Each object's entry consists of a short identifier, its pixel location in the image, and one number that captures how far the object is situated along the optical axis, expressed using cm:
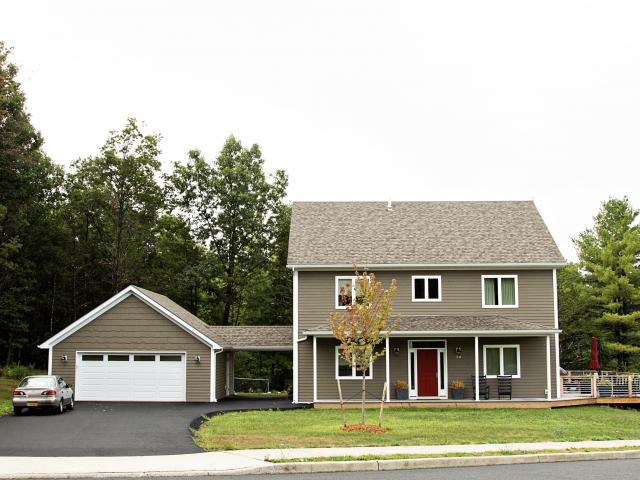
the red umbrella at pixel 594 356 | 3214
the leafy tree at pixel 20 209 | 3658
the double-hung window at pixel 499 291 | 3212
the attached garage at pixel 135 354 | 3158
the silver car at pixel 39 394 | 2533
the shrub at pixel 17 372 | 3816
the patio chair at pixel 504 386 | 3019
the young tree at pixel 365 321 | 2097
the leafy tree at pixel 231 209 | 4820
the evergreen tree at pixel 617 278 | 4225
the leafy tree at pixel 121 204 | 4694
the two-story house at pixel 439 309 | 3127
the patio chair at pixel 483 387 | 3025
